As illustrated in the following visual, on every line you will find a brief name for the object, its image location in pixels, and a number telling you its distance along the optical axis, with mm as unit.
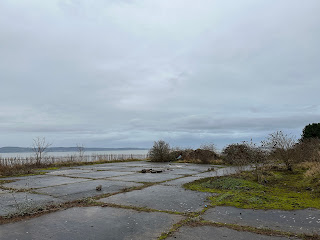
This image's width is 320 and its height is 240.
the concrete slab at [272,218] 4078
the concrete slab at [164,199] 5605
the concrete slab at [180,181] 8953
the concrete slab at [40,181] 8820
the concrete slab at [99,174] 11497
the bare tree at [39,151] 18109
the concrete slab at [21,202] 5120
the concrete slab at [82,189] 6918
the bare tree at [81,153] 22081
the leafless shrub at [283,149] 12180
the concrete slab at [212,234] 3621
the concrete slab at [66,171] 13152
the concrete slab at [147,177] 10242
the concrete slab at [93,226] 3793
